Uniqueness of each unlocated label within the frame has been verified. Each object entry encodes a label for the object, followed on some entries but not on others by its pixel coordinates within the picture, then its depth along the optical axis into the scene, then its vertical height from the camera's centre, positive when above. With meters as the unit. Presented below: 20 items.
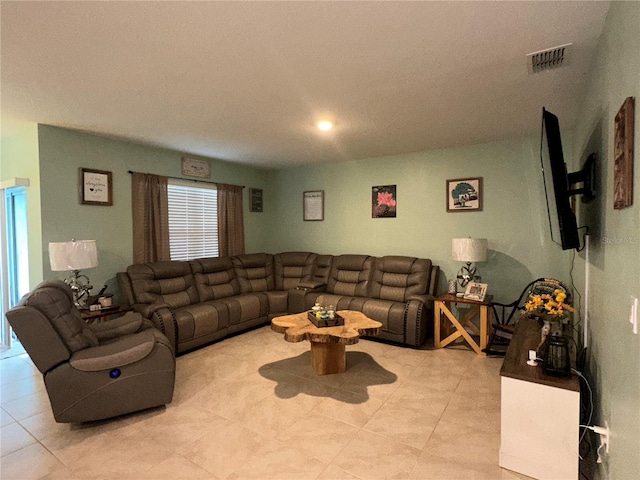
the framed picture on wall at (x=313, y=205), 5.60 +0.47
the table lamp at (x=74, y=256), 3.15 -0.19
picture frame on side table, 3.79 -0.70
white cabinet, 1.79 -1.07
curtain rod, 4.64 +0.80
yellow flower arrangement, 2.04 -0.49
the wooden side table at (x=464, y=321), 3.71 -1.05
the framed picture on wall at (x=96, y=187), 3.71 +0.56
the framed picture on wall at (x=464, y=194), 4.29 +0.48
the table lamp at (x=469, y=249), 3.85 -0.22
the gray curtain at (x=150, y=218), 4.18 +0.23
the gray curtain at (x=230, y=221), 5.26 +0.21
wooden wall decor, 1.26 +0.29
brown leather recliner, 2.20 -0.89
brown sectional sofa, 3.82 -0.78
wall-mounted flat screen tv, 1.90 +0.27
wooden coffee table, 2.89 -0.89
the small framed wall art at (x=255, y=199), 5.82 +0.61
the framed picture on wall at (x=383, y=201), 4.91 +0.46
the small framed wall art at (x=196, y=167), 4.75 +0.98
